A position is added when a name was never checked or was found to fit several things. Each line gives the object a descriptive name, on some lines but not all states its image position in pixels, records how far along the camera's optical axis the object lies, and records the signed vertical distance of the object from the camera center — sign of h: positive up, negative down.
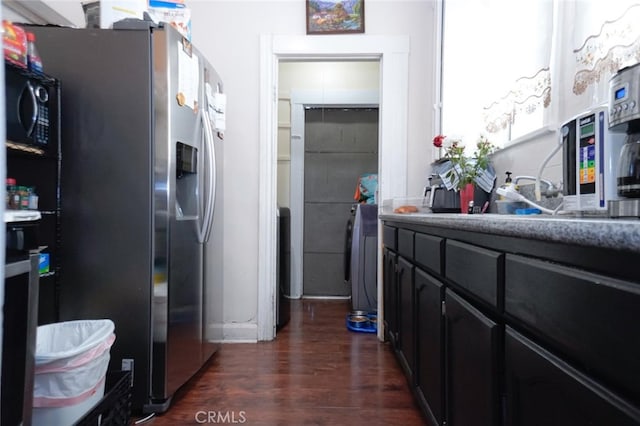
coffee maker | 0.69 +0.17
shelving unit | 1.44 +0.07
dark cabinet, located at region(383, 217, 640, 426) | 0.44 -0.23
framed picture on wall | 2.46 +1.39
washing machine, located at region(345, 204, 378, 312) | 2.95 -0.47
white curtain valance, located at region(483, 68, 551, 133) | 1.43 +0.51
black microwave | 1.24 +0.38
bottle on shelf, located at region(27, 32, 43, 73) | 1.29 +0.57
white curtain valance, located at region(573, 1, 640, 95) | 0.99 +0.53
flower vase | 1.83 +0.06
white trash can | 1.12 -0.61
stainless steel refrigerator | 1.50 +0.08
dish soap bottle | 1.42 +0.10
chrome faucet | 1.27 +0.07
